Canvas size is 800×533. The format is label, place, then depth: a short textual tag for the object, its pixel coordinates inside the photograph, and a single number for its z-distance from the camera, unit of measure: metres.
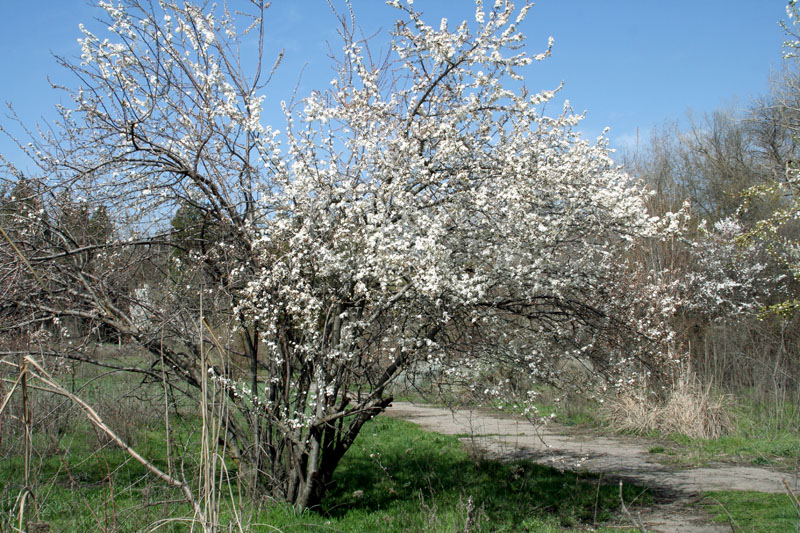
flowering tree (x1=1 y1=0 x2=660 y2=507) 4.81
